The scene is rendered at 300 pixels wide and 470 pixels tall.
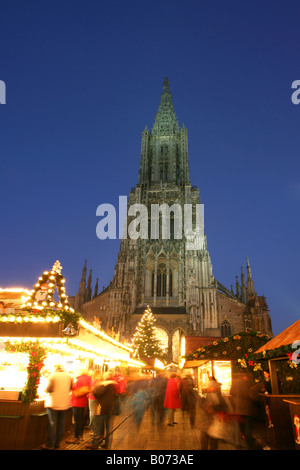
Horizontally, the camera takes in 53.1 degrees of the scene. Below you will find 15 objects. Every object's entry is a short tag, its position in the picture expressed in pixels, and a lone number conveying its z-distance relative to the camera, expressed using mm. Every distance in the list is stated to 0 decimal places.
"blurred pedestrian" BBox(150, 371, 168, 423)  10289
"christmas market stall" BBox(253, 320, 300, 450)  5965
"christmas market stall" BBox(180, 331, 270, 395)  11328
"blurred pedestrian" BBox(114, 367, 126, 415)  9986
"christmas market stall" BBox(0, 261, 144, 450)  5816
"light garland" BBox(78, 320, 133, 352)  8054
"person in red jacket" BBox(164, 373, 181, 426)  8456
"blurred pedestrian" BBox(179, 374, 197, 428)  9561
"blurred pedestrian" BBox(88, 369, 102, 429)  6900
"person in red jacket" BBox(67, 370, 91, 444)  6602
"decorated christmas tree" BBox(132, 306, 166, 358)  31609
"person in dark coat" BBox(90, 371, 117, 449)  5930
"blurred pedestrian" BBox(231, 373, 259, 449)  6339
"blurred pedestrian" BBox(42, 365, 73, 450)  5672
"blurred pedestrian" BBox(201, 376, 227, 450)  5809
